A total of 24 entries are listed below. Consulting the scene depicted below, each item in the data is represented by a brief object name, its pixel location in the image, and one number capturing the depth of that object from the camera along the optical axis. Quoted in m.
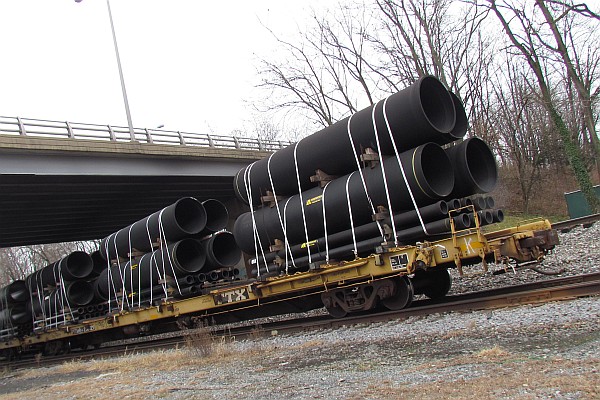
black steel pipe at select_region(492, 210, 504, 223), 9.20
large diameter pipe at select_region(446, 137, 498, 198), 9.48
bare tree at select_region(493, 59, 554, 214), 35.22
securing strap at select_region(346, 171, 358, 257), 9.97
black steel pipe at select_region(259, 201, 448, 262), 8.85
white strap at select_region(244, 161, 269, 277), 11.96
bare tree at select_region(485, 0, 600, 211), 19.64
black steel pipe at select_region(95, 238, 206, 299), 13.66
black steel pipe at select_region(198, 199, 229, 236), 15.02
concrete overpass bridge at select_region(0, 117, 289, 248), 21.09
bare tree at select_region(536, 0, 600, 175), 17.53
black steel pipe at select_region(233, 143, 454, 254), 9.06
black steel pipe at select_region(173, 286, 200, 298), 13.59
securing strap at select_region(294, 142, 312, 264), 10.78
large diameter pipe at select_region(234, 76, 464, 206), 9.23
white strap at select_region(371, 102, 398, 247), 9.33
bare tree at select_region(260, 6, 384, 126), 28.88
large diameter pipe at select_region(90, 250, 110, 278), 18.05
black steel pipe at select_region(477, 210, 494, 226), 9.02
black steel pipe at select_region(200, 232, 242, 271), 14.09
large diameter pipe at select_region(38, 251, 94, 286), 17.50
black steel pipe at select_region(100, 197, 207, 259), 13.95
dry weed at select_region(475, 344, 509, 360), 5.19
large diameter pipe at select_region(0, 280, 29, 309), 19.94
